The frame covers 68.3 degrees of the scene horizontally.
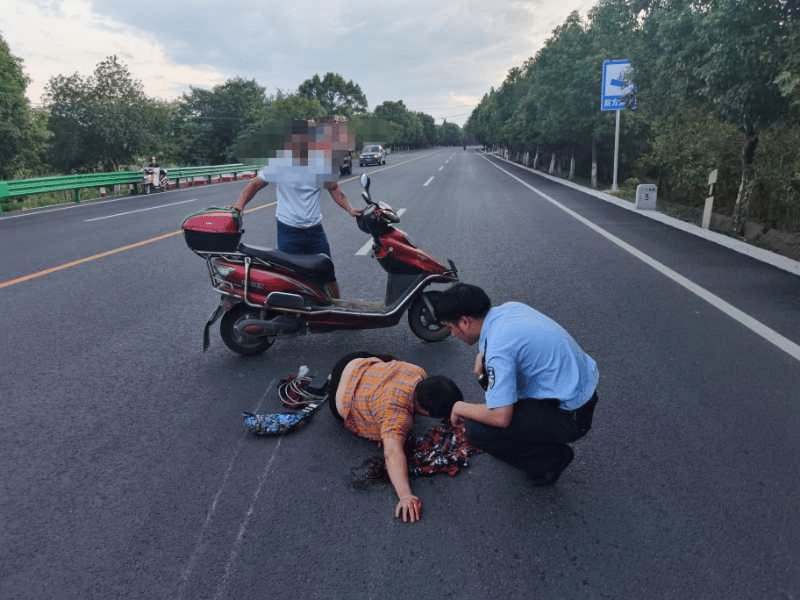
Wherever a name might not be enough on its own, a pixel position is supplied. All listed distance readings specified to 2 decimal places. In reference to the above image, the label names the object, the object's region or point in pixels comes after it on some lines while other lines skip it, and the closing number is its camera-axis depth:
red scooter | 4.78
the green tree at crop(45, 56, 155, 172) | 38.00
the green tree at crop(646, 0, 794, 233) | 9.30
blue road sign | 20.20
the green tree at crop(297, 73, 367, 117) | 112.12
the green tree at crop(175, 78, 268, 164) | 59.53
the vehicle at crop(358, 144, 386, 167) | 45.16
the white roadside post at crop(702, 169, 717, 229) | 11.88
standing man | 4.86
